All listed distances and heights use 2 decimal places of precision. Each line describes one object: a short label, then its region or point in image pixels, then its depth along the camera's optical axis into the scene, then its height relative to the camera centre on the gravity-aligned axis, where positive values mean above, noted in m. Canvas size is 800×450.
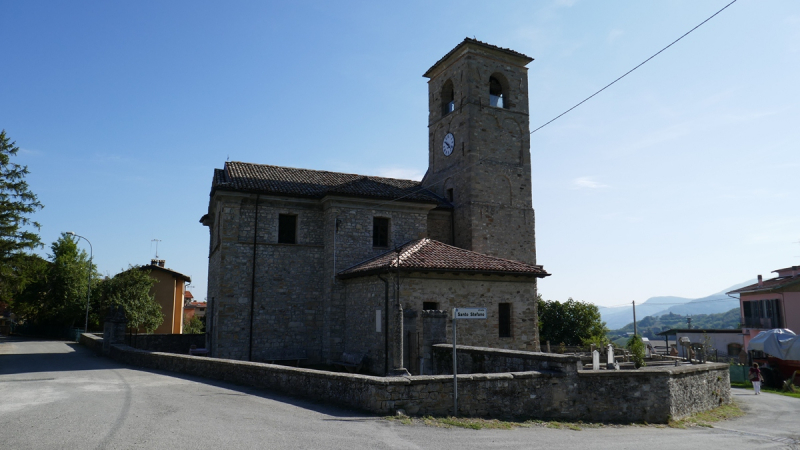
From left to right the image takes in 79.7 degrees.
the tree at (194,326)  43.76 -2.53
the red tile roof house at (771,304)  33.84 -0.36
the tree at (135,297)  30.20 +0.13
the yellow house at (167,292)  36.72 +0.54
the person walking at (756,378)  20.05 -3.29
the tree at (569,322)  29.44 -1.42
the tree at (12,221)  29.39 +4.83
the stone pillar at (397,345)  11.56 -1.14
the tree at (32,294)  31.80 +0.38
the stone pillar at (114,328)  20.23 -1.22
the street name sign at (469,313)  9.13 -0.27
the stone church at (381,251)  16.92 +1.99
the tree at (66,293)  35.50 +0.45
